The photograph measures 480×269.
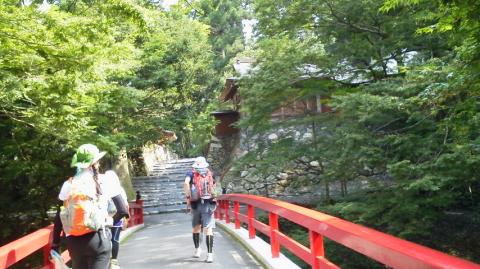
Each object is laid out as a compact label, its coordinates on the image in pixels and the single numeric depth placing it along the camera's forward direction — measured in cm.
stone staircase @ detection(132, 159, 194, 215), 2521
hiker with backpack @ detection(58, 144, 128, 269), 345
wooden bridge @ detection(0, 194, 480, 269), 251
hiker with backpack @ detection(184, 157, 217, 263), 711
